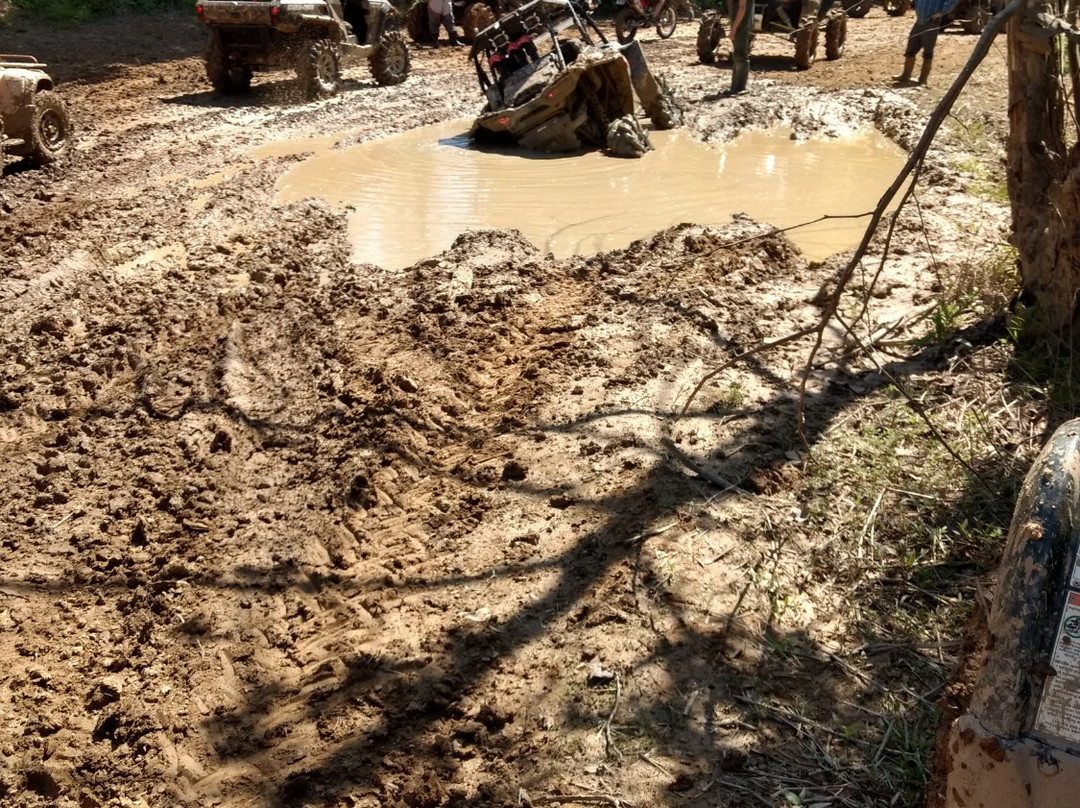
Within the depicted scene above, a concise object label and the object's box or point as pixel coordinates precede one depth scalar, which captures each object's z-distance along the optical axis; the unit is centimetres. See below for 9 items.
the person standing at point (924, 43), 1165
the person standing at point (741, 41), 1186
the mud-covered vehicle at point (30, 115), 888
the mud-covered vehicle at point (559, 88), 970
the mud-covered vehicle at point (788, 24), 1495
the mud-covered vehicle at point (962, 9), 1552
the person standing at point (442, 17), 1809
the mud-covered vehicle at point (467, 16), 1819
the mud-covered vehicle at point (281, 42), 1212
